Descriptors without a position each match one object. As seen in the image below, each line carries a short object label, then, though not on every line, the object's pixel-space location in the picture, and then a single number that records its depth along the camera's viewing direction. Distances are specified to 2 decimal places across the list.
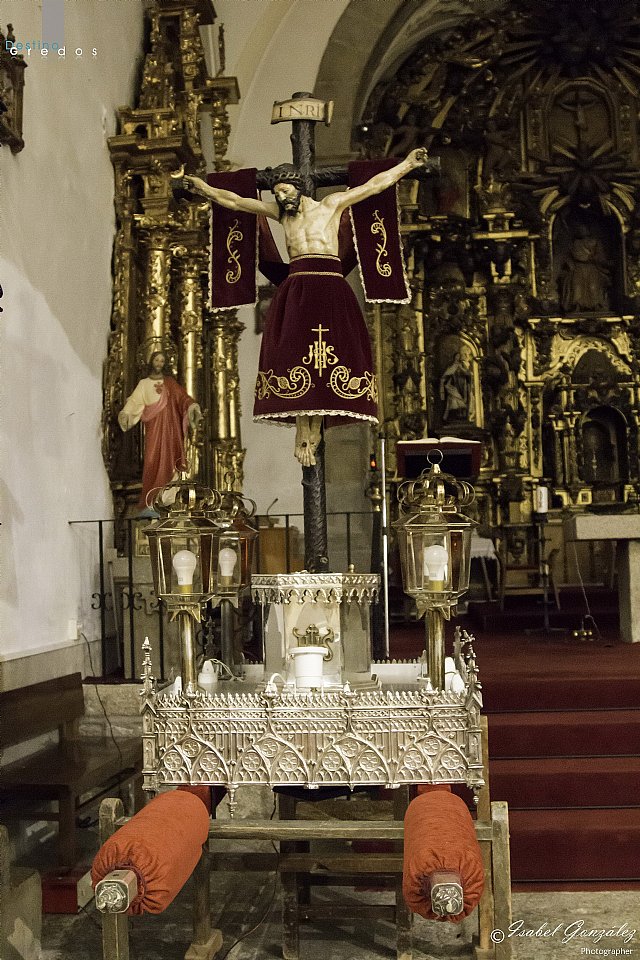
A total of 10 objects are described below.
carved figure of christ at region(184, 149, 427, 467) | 4.73
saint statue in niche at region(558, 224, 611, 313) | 13.80
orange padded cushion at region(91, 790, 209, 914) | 3.19
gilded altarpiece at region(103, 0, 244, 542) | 8.27
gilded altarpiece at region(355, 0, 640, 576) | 13.17
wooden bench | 5.14
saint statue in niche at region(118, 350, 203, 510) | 7.87
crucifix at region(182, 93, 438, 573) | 4.66
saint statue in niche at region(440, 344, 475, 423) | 13.20
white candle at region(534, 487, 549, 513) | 9.88
